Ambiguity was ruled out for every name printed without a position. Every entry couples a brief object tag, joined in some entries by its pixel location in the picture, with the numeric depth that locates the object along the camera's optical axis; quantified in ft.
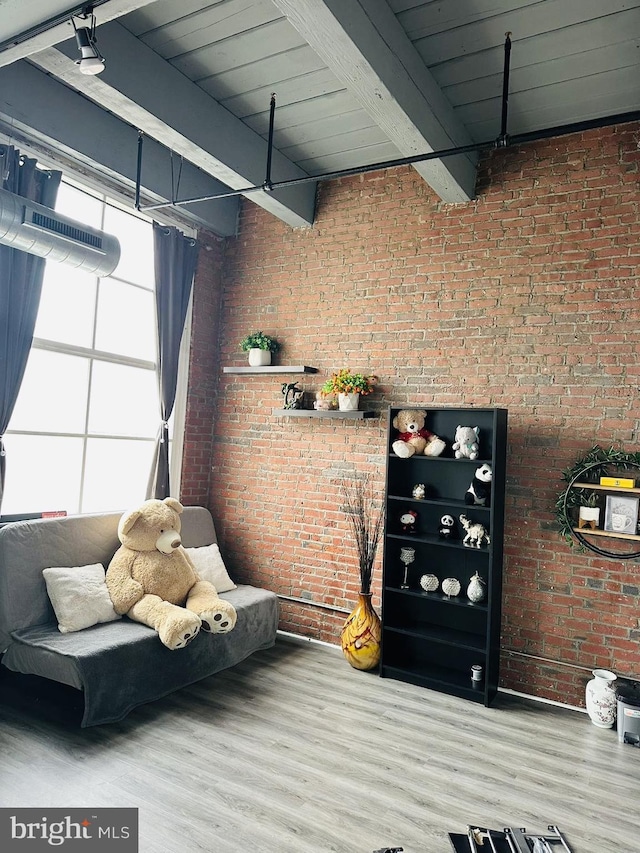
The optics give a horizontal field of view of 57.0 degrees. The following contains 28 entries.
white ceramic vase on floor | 11.62
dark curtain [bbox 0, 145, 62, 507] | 11.90
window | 13.21
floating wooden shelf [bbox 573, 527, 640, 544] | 11.48
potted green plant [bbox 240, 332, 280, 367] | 16.55
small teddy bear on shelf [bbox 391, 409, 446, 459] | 13.62
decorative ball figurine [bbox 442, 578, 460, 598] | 13.22
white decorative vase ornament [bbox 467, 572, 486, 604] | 12.82
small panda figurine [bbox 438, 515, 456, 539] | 13.61
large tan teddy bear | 12.03
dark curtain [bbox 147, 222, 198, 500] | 15.71
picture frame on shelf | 11.75
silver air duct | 10.76
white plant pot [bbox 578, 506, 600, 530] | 12.08
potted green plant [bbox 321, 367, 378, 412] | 14.85
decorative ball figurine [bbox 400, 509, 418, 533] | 13.96
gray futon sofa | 10.37
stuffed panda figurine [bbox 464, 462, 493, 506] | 12.94
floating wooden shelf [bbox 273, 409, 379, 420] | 14.79
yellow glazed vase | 13.85
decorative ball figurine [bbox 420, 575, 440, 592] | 13.60
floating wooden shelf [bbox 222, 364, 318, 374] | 15.80
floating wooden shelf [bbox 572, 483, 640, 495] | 11.67
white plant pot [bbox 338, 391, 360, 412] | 14.84
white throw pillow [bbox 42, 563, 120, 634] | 11.50
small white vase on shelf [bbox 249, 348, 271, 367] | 16.53
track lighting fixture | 8.05
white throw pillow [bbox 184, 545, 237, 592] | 14.79
